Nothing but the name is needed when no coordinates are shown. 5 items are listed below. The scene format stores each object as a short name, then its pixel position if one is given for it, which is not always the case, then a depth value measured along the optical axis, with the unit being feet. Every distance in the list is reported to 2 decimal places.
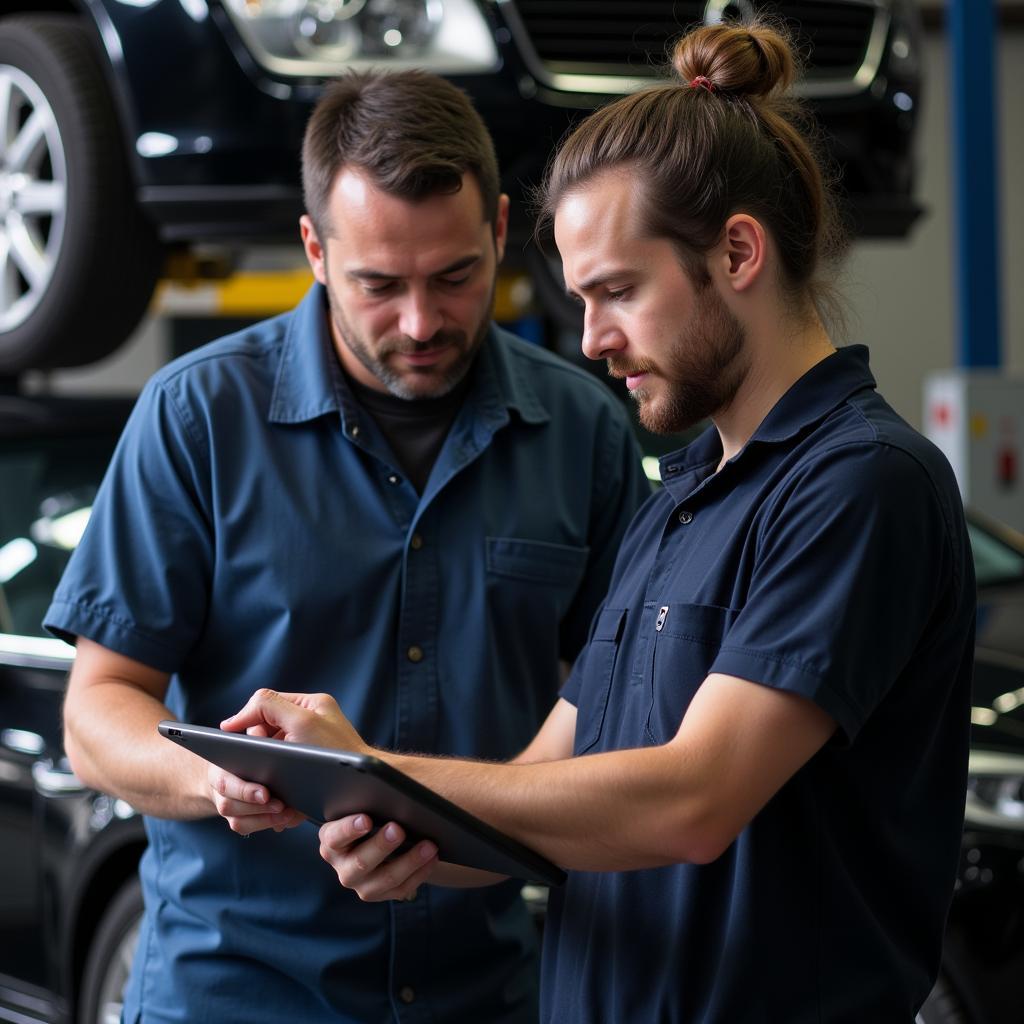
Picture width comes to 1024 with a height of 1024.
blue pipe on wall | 19.11
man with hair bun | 3.82
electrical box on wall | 17.62
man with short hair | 5.55
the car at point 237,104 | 10.48
